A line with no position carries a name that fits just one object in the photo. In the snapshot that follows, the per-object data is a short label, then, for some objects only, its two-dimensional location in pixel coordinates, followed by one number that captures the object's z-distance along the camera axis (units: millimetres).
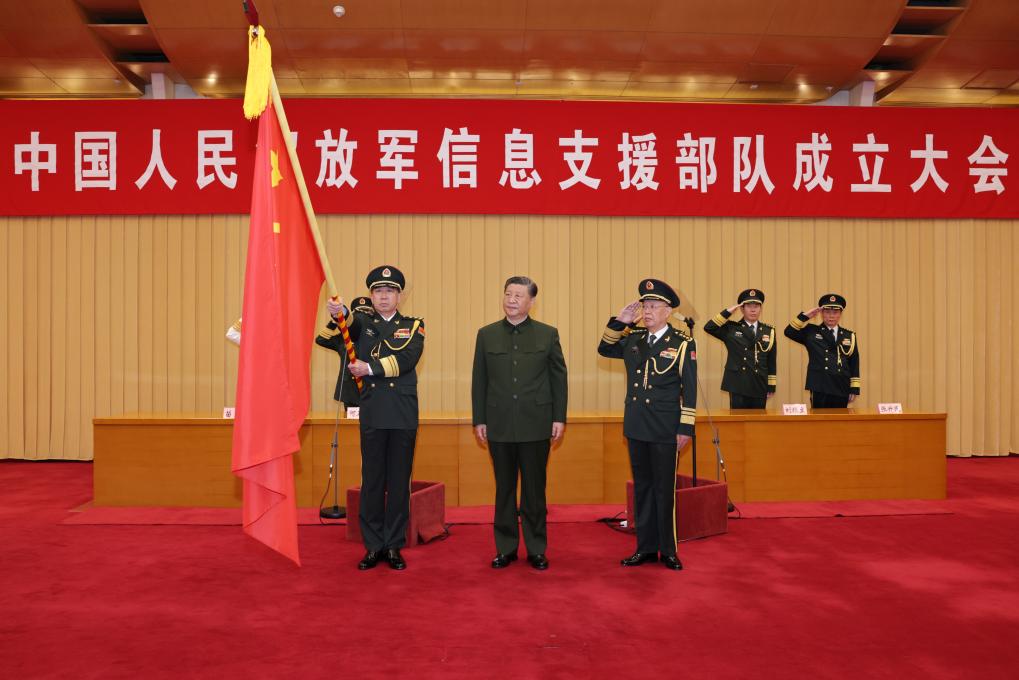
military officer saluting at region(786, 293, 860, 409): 5816
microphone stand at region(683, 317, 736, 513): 4922
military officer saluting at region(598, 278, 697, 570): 3799
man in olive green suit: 3730
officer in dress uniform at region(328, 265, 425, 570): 3793
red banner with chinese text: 6828
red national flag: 2758
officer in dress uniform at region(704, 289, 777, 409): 5812
